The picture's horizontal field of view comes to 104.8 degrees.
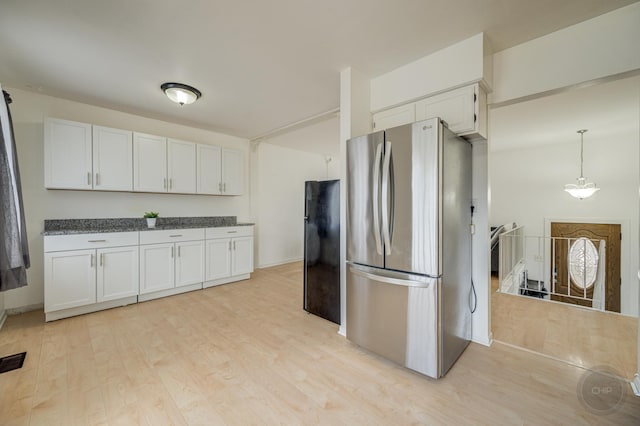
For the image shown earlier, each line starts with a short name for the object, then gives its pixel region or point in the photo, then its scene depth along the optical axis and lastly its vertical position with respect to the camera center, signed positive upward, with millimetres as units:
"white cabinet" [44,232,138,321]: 2715 -717
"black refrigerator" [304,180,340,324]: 2753 -447
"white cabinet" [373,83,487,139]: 2010 +891
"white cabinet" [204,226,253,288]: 3936 -719
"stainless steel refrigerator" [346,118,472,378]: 1756 -261
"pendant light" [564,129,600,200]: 4371 +392
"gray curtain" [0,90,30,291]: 1513 -102
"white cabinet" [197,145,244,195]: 4102 +717
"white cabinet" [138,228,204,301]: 3322 -717
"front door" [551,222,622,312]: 4602 -921
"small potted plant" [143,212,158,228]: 3572 -99
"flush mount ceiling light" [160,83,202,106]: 2768 +1371
